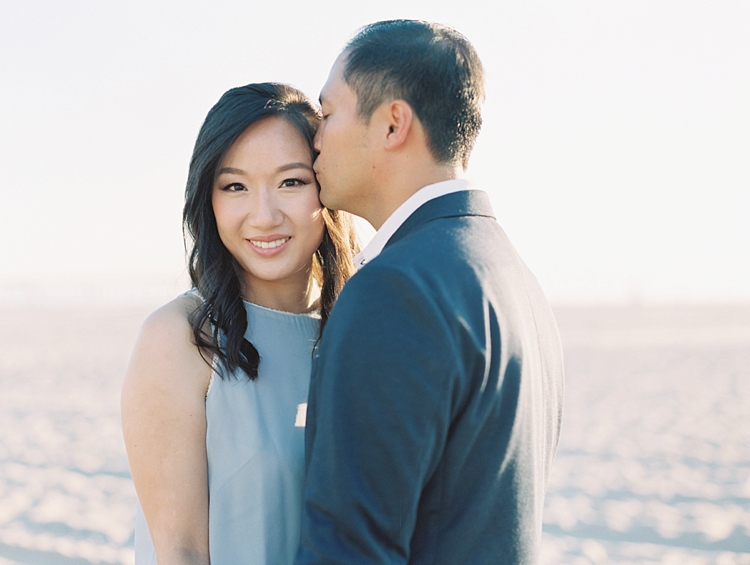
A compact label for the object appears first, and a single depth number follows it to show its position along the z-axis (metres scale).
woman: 1.24
